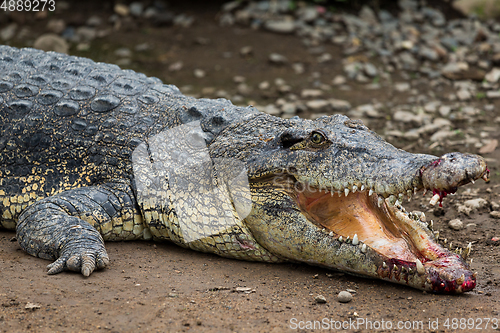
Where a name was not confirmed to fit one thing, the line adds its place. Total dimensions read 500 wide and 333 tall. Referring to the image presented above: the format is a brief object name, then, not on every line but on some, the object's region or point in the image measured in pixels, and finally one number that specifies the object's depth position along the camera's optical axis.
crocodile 6.99
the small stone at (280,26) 19.19
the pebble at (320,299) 6.74
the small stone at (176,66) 17.47
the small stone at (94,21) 19.80
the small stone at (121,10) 20.39
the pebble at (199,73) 17.11
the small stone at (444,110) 14.70
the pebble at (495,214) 9.36
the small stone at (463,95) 15.59
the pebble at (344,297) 6.77
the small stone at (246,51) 18.16
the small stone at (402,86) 16.41
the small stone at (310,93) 15.98
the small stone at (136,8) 20.42
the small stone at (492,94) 15.69
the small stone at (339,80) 16.80
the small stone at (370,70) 17.20
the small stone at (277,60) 17.75
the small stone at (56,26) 19.31
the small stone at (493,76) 16.59
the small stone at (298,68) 17.47
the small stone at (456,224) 9.19
